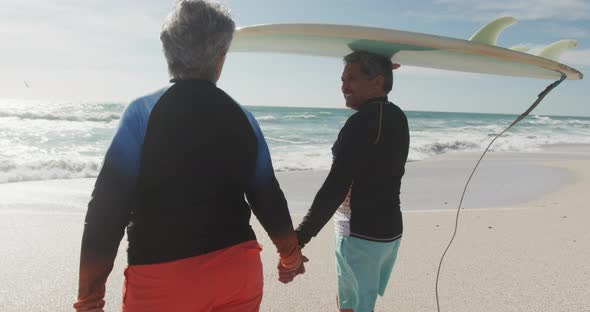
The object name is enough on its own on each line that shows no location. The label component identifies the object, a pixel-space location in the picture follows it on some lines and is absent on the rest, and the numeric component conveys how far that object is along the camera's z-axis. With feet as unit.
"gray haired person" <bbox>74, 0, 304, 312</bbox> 4.47
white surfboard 6.70
